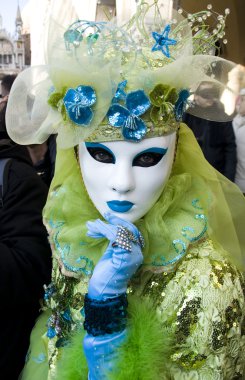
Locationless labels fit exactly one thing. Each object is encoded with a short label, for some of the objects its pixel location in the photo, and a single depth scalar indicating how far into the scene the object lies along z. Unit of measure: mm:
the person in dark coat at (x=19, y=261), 1282
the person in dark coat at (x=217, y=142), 2734
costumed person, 987
